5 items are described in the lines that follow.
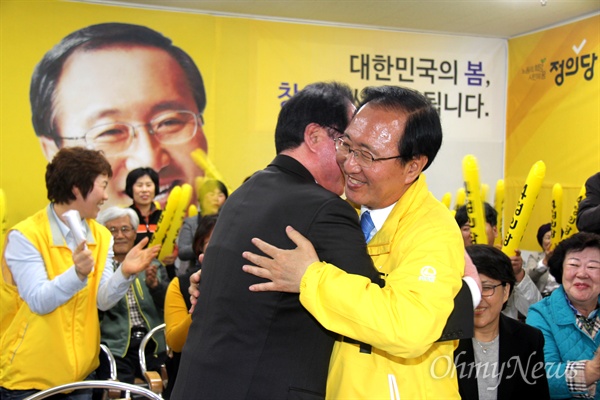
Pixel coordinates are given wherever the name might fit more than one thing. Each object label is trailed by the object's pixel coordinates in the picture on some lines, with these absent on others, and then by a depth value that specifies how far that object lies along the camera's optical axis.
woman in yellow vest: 2.47
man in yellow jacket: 1.26
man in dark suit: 1.35
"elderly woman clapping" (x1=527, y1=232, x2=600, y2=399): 2.48
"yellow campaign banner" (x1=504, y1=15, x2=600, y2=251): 5.70
